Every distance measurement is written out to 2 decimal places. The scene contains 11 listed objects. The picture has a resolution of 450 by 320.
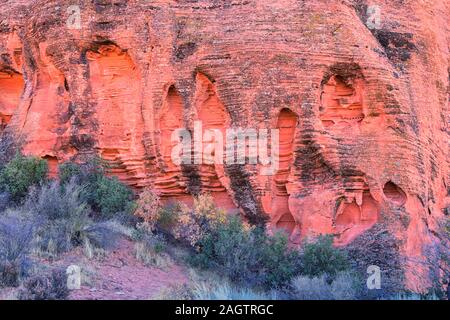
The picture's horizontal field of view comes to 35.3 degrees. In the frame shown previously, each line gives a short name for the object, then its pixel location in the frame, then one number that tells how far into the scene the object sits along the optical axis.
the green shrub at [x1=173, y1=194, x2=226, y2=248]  15.28
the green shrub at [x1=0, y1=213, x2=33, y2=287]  12.21
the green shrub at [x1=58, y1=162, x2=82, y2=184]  16.92
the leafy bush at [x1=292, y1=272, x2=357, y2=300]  12.19
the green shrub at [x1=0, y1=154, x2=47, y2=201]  16.81
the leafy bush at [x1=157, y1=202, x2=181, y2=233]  16.30
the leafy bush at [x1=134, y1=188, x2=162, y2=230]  15.97
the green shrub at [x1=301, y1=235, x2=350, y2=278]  13.82
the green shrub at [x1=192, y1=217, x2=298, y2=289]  13.92
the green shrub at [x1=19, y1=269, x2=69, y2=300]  11.73
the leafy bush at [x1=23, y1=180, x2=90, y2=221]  15.14
